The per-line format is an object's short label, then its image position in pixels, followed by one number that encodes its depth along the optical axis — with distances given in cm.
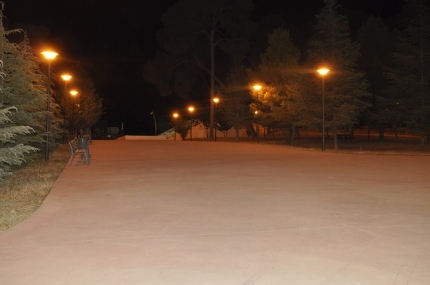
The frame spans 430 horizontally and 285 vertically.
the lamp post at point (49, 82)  1896
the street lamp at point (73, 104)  4171
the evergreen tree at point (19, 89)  1337
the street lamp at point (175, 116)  6006
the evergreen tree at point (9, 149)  965
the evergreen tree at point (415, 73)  3136
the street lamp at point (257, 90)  3676
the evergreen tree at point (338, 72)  2900
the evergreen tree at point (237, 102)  4391
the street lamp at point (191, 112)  5816
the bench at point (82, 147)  1808
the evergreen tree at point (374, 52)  4647
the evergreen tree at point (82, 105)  4269
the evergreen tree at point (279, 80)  3388
